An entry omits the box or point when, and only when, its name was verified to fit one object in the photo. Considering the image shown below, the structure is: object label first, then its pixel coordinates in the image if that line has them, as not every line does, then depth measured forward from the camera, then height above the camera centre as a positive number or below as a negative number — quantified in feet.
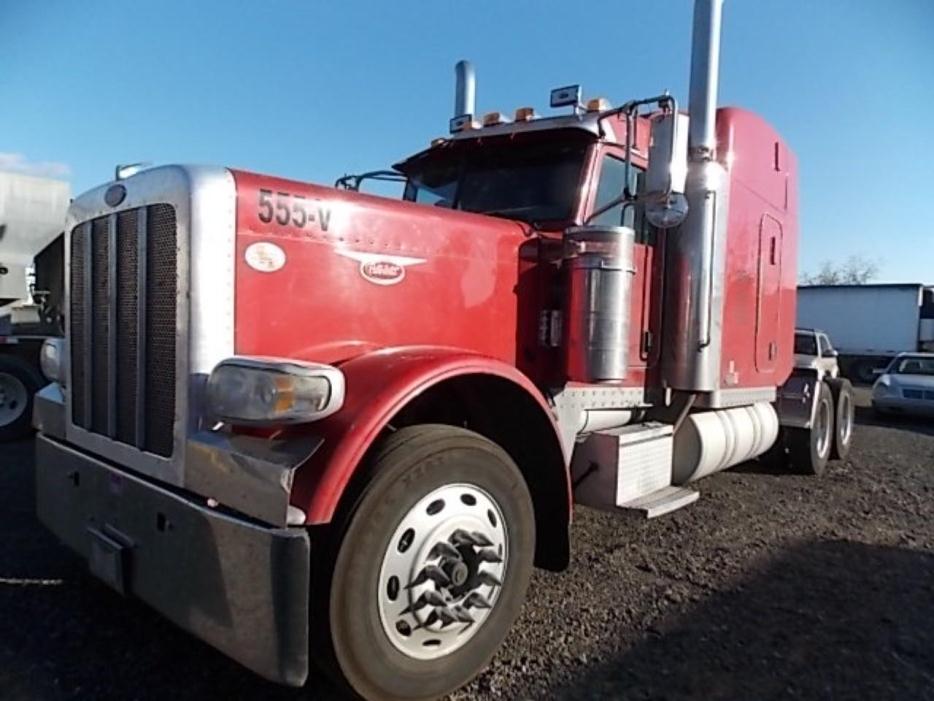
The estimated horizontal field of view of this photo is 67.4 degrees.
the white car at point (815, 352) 28.37 -1.53
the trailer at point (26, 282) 27.58 +0.83
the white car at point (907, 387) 45.37 -4.03
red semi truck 8.11 -1.00
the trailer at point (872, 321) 86.74 +0.49
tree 217.36 +14.20
